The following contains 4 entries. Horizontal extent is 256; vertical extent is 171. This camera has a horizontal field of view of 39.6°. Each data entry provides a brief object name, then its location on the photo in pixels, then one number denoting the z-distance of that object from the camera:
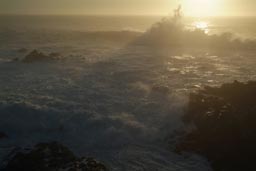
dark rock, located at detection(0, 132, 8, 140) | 12.37
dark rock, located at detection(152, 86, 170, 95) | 17.12
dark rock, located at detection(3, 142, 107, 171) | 10.05
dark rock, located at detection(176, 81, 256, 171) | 11.02
